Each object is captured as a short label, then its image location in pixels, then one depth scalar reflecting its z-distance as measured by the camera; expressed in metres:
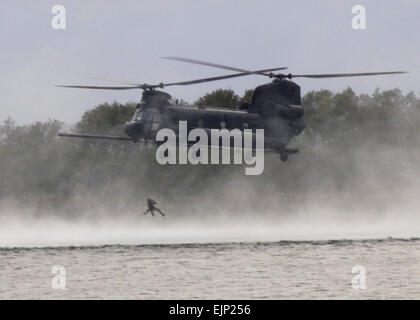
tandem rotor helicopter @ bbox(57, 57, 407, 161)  55.94
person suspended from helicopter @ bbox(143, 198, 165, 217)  58.44
